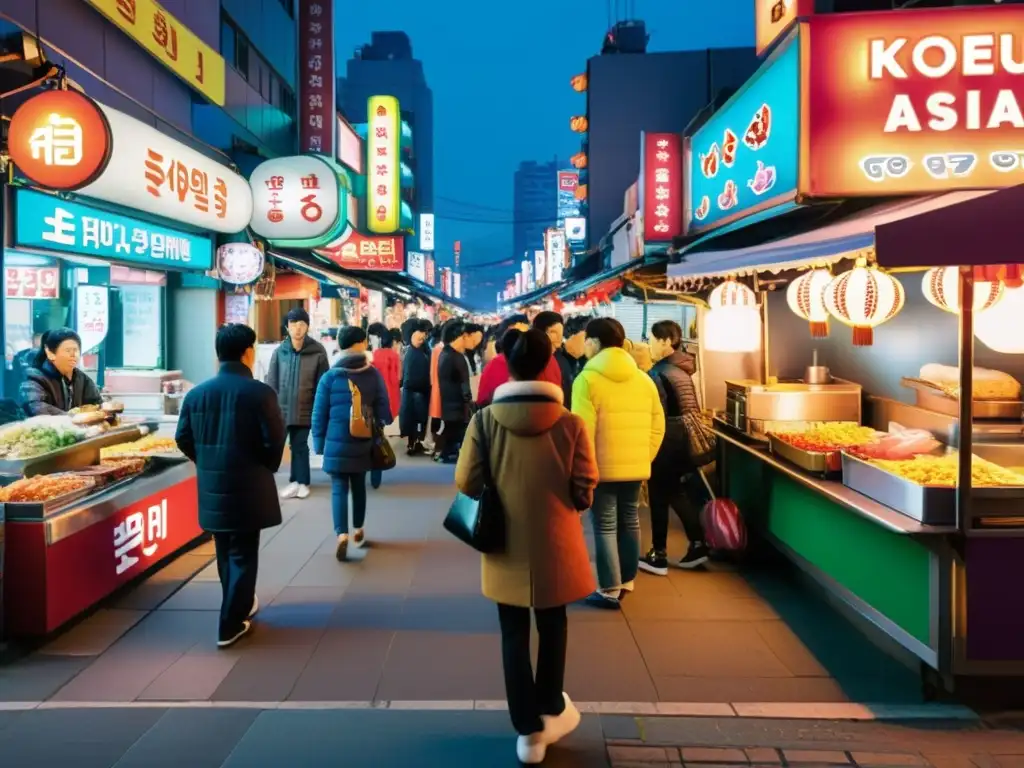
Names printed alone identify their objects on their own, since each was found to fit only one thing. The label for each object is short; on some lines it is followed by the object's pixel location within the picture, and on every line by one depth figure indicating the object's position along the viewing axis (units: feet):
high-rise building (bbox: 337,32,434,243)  355.25
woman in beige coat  12.39
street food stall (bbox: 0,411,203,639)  16.93
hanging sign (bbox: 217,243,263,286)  38.06
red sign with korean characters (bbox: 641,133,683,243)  45.75
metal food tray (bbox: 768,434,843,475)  19.53
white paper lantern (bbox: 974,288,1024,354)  16.92
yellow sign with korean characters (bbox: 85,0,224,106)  32.17
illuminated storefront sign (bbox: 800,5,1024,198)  20.75
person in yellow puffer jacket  19.13
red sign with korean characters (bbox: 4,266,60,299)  35.04
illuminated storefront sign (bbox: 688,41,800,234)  24.70
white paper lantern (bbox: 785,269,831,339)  22.37
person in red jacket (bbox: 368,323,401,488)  41.55
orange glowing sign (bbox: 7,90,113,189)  20.62
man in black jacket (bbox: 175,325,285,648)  17.15
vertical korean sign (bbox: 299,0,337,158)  52.29
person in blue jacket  23.81
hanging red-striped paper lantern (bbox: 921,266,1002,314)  16.51
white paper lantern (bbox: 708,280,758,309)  27.55
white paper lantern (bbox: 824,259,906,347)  19.63
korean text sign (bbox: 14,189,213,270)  22.29
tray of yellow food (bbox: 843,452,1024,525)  14.83
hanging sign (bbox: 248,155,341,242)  38.86
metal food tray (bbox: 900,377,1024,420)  21.57
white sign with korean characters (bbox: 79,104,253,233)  25.30
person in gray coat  31.09
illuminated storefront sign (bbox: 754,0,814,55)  25.55
